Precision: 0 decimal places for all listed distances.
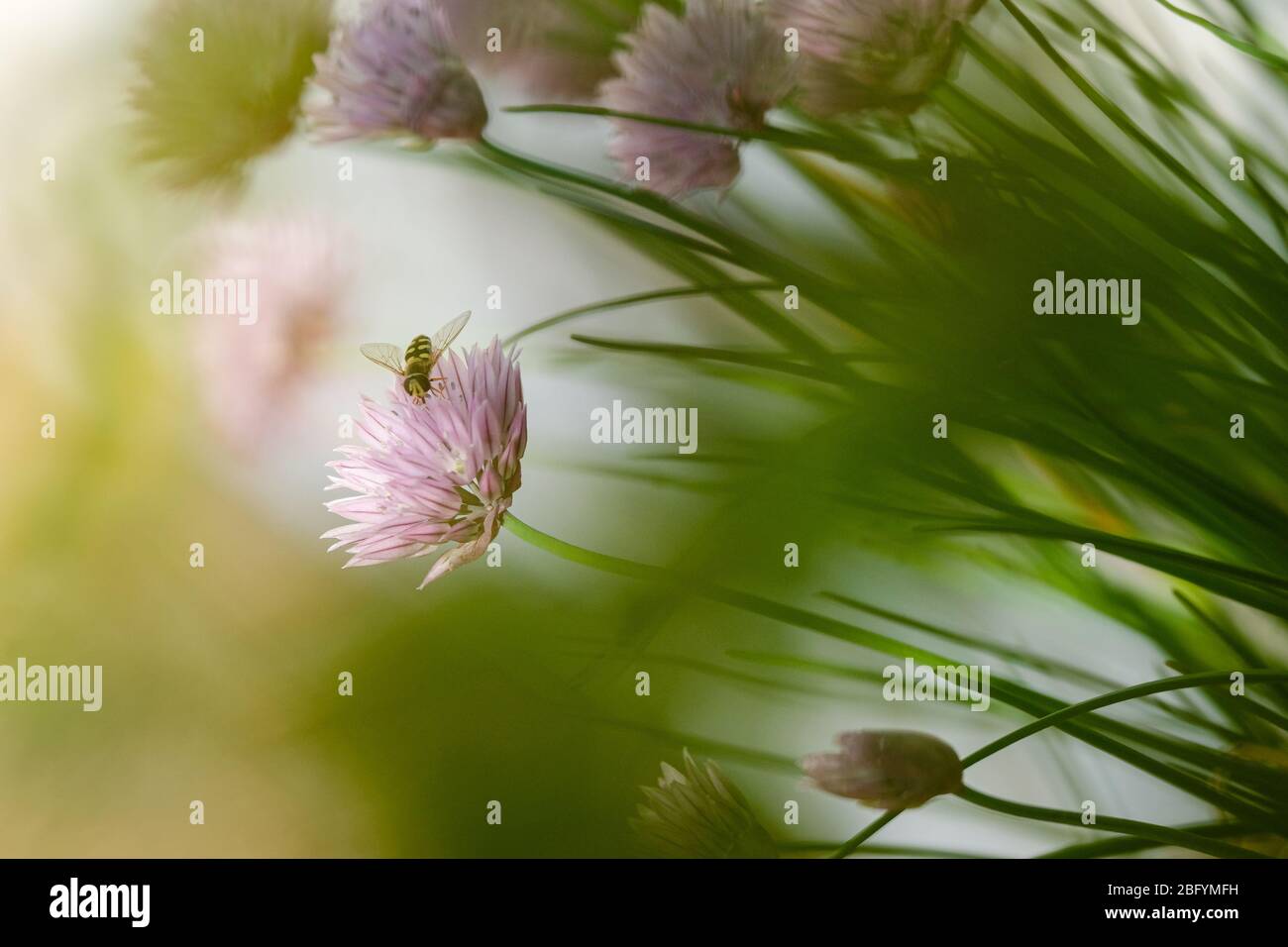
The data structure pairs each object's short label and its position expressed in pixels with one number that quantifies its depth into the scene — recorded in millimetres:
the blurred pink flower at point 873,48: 310
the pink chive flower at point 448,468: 311
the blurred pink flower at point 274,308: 334
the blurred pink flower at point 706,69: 317
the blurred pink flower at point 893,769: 311
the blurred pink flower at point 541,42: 327
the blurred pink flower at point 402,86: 319
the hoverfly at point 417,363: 319
